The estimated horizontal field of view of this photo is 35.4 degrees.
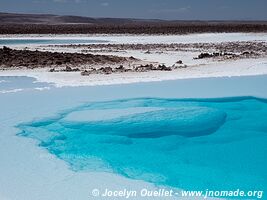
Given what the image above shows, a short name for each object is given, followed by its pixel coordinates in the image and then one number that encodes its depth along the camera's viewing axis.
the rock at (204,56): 16.58
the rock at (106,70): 12.66
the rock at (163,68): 13.04
